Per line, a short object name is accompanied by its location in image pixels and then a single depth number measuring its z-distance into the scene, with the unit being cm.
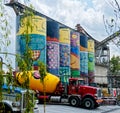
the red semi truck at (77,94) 1248
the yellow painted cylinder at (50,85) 1150
